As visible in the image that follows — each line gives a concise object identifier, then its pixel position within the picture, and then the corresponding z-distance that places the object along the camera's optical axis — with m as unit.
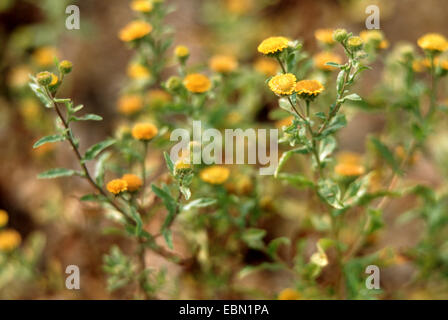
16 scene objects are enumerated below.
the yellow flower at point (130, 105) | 0.45
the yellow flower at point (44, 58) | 0.47
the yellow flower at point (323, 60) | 0.40
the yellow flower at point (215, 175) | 0.39
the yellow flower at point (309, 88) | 0.36
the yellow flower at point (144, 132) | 0.39
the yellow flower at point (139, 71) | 0.43
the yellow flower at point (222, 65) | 0.42
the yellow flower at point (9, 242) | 0.42
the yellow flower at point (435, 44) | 0.38
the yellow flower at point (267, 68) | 0.45
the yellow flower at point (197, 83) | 0.40
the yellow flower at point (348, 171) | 0.40
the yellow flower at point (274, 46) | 0.36
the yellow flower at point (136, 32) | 0.41
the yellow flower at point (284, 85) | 0.35
